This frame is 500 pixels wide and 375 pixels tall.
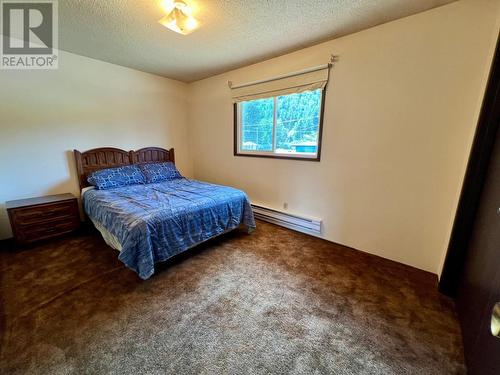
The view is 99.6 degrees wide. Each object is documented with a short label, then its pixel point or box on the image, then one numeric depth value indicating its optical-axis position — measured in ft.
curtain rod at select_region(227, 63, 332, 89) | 7.93
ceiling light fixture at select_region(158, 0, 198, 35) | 5.66
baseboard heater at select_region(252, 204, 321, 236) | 8.95
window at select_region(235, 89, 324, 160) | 8.79
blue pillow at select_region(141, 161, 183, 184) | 11.18
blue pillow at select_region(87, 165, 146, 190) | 9.59
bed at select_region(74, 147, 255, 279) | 6.03
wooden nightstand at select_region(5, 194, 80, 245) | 7.63
